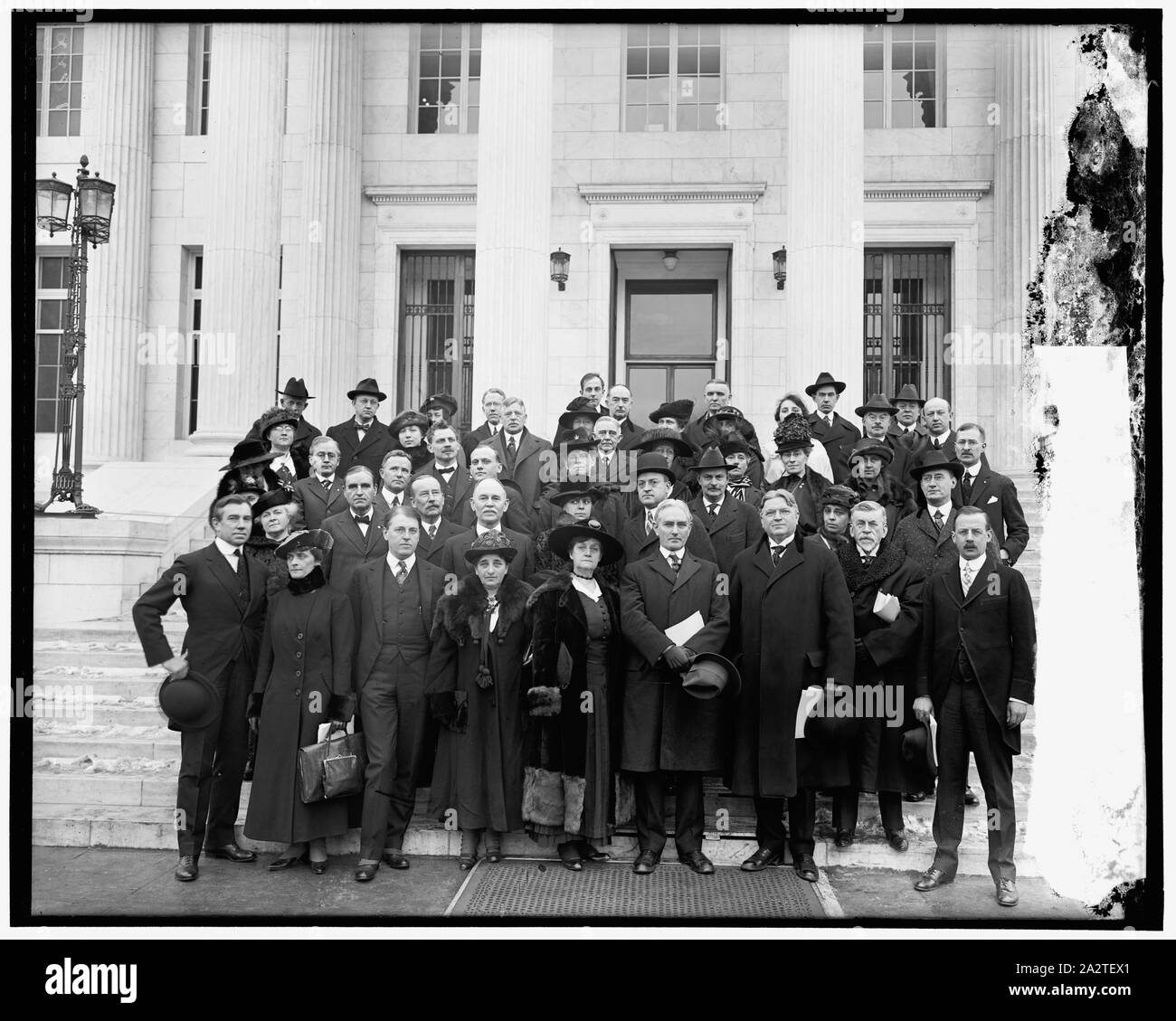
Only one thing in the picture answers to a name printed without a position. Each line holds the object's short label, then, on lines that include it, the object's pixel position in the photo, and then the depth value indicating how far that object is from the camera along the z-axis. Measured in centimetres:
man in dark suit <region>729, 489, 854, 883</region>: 656
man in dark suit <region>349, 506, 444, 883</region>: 667
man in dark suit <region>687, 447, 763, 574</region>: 730
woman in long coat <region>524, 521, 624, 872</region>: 656
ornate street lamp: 1012
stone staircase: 695
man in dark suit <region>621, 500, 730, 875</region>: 658
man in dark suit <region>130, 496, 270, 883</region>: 656
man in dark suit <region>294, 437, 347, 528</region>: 780
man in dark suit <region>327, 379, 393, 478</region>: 916
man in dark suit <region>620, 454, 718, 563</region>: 704
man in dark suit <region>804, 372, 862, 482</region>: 888
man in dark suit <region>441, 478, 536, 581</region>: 689
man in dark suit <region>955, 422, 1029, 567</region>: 759
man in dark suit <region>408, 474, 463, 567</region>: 720
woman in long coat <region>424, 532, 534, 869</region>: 668
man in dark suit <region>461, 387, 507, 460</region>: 904
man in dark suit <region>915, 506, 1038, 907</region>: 637
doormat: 632
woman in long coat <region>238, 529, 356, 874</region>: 661
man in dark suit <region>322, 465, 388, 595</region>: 735
